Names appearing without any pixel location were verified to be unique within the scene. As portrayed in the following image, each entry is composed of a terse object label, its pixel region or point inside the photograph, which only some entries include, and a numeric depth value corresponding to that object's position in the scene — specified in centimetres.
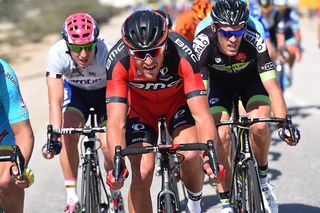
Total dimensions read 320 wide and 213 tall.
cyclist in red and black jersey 953
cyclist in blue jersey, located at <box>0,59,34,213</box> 964
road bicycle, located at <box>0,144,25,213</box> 867
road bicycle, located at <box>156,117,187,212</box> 997
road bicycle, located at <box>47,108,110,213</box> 1093
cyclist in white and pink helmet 1176
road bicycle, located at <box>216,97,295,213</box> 995
